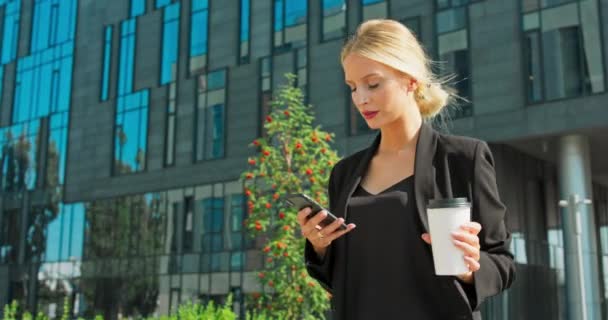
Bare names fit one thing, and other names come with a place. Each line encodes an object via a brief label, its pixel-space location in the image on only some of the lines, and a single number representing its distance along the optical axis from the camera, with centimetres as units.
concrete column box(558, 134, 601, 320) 2214
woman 222
